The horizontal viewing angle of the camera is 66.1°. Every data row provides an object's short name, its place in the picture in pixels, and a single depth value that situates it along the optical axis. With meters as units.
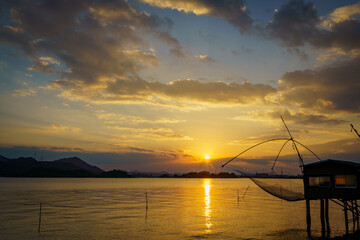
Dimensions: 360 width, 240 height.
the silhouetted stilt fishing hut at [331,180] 33.06
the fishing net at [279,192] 41.00
